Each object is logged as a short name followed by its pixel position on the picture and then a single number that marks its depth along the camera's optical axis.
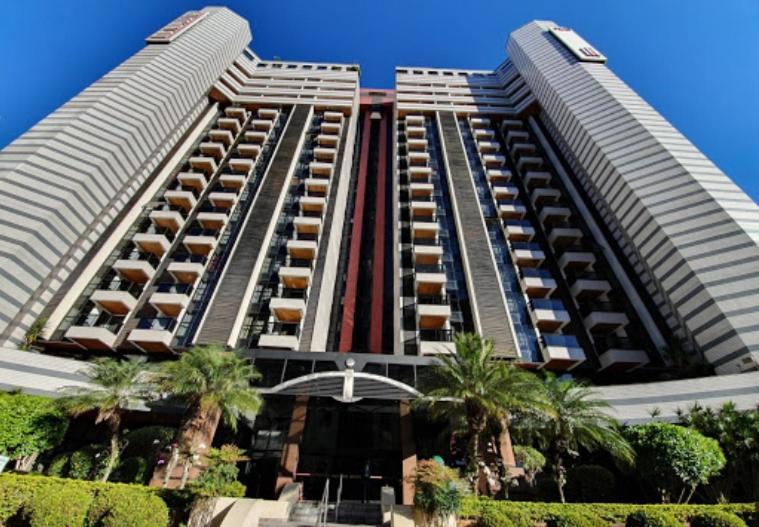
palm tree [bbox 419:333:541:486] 16.47
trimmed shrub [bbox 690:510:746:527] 11.95
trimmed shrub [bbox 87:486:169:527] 11.23
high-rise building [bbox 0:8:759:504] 25.42
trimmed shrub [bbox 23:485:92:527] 11.19
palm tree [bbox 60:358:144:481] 17.67
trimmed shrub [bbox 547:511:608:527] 12.19
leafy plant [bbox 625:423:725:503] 14.95
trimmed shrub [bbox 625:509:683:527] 11.60
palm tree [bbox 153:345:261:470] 17.36
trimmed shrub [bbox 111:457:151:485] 17.58
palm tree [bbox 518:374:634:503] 16.70
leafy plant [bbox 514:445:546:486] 17.28
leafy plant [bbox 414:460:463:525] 12.19
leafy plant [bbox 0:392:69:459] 17.11
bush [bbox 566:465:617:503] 17.14
